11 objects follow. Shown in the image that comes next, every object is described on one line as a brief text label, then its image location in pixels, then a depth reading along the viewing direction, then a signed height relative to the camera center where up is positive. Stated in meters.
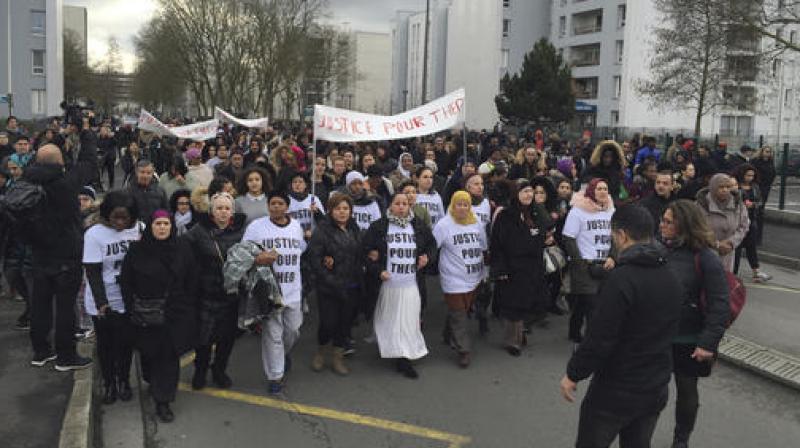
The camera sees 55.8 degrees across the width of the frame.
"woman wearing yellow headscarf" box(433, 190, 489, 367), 6.93 -1.05
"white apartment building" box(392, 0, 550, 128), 62.50 +8.99
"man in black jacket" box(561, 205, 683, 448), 3.65 -0.91
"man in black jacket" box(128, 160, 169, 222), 7.68 -0.57
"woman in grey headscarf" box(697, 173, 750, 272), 7.00 -0.55
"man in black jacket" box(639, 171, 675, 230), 7.68 -0.42
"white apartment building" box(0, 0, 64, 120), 55.25 +5.81
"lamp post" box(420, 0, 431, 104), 33.32 +3.50
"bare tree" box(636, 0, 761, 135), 23.72 +3.69
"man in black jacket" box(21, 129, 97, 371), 6.13 -0.94
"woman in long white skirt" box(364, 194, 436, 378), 6.62 -1.14
